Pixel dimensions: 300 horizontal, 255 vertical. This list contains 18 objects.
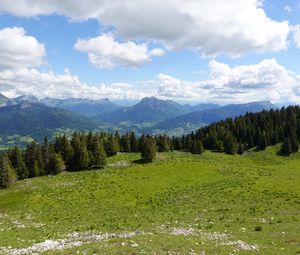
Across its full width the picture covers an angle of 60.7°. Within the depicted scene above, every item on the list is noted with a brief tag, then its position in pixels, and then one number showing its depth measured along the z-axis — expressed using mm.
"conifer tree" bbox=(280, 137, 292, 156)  85901
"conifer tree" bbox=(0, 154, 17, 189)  53309
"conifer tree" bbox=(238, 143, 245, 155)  89797
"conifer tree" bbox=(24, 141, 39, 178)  68767
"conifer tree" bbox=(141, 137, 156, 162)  69568
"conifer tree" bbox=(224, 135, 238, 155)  88392
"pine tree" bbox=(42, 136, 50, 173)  73261
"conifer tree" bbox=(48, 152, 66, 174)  63453
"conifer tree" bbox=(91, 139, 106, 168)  65848
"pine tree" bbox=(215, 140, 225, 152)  91956
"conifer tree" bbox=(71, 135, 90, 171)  66584
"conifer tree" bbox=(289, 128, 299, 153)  87029
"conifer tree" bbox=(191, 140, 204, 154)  84497
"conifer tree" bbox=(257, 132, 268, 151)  91652
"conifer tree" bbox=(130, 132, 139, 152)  90161
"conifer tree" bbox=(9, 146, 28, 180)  69301
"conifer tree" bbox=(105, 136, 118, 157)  78446
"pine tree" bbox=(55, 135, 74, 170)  69900
